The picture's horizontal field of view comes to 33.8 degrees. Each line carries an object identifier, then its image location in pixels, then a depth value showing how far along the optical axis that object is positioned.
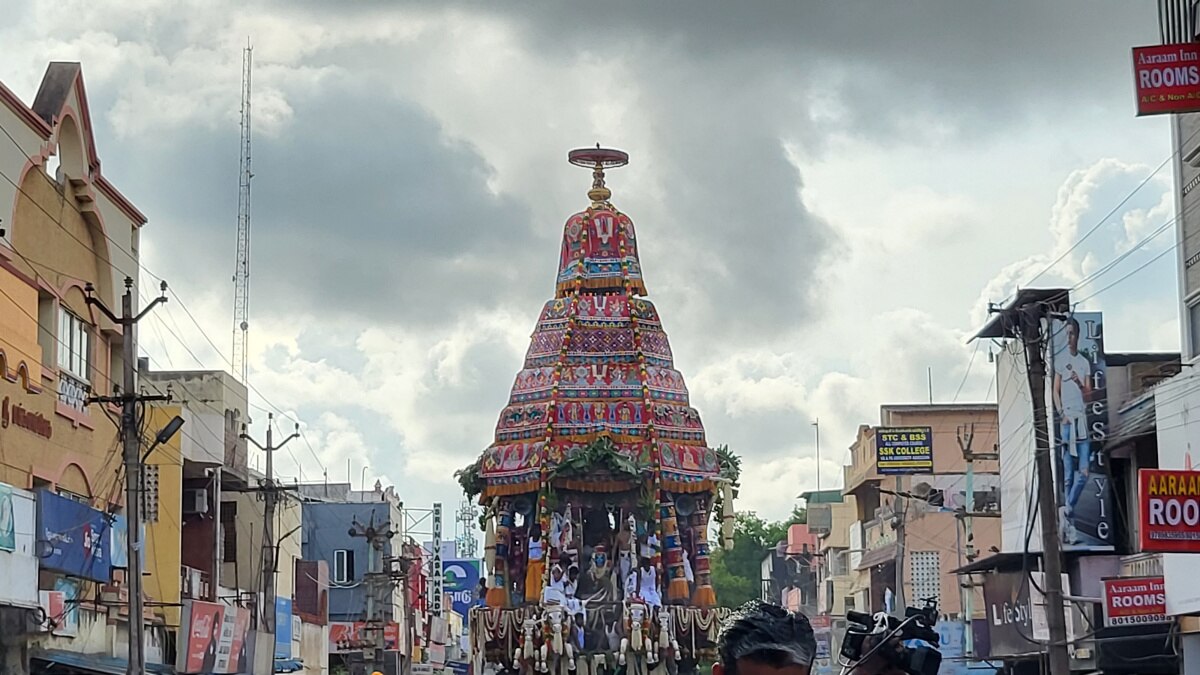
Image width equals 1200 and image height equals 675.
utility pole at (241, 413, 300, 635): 49.97
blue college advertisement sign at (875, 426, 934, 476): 70.25
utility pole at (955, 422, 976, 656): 58.56
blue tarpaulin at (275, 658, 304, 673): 59.35
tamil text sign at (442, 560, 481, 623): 117.12
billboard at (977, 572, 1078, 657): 45.69
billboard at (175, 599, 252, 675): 43.31
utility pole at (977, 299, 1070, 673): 32.03
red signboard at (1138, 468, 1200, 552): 29.98
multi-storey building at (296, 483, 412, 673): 80.06
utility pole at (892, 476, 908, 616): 50.80
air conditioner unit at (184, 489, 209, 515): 52.19
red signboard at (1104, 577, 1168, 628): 37.06
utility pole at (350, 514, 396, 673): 62.71
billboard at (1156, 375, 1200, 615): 34.03
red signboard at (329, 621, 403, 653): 80.31
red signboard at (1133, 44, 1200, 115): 26.75
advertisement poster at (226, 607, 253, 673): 47.80
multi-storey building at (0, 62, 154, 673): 31.81
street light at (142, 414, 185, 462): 38.22
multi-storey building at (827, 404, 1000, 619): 70.94
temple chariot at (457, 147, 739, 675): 44.44
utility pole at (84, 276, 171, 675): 32.19
